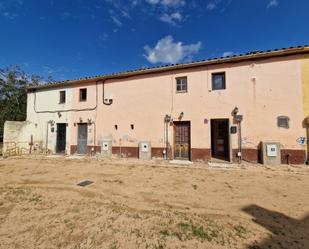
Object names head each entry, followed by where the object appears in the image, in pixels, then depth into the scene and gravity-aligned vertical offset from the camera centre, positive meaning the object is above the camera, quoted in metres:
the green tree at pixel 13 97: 20.00 +4.52
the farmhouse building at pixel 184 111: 8.08 +1.35
